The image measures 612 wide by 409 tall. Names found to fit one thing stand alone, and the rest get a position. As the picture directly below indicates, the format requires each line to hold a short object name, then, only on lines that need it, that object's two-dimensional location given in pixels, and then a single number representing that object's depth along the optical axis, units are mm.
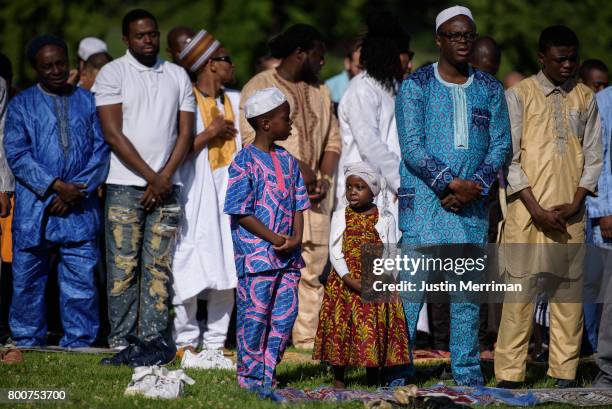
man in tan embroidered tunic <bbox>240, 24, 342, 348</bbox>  20087
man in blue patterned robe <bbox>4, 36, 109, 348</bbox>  18889
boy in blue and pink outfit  15380
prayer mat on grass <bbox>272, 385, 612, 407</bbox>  14758
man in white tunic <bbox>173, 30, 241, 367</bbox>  19433
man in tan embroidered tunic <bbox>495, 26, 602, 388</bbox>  16539
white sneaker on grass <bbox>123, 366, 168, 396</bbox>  14983
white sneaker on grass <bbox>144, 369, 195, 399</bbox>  14828
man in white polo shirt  18780
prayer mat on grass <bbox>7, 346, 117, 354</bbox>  18406
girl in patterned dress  15816
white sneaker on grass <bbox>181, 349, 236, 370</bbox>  17629
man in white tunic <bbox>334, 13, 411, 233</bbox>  19200
